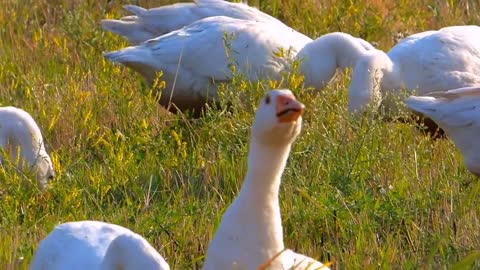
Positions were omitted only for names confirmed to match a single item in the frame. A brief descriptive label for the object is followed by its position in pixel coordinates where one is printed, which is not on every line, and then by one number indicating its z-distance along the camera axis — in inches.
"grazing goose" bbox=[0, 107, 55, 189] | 573.6
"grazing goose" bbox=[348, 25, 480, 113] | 661.9
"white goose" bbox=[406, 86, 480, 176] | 562.6
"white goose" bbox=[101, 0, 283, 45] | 783.1
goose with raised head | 366.3
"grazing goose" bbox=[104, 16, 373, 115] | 680.4
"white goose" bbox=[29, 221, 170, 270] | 374.6
